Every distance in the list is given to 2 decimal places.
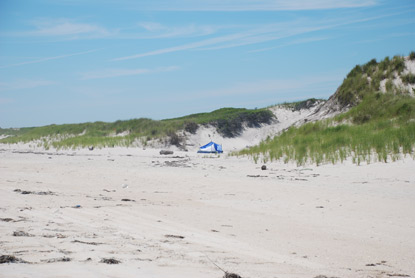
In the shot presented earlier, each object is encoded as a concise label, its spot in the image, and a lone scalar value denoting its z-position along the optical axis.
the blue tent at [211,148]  48.50
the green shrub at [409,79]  36.16
